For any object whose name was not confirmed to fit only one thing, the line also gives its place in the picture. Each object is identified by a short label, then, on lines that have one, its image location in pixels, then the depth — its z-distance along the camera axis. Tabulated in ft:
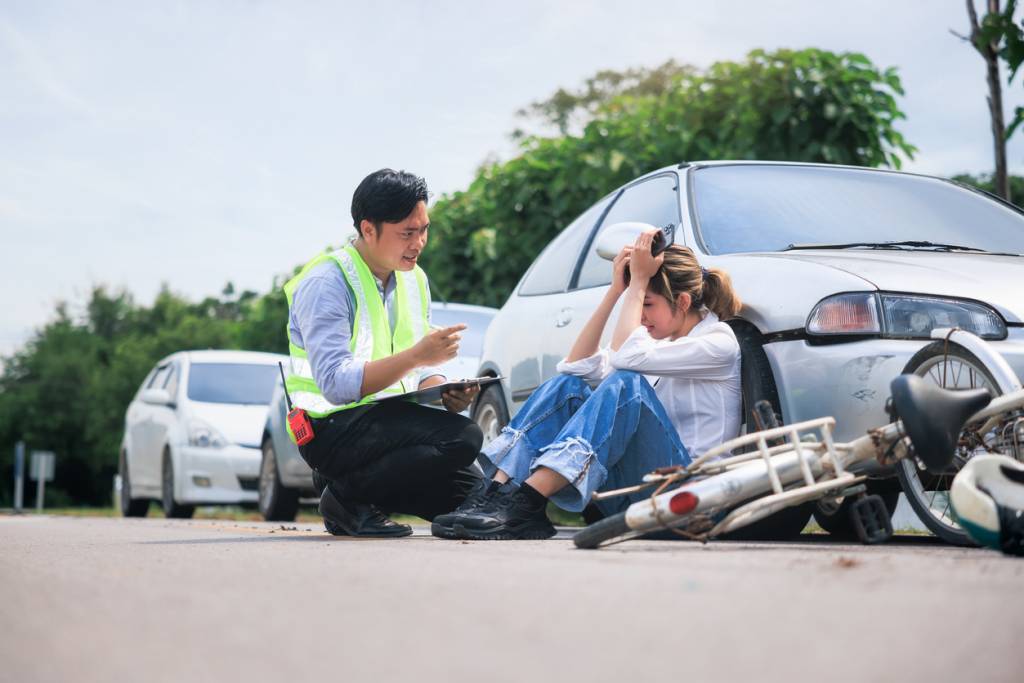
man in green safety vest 18.39
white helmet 12.32
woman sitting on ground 16.34
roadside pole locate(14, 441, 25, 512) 90.48
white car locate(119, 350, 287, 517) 41.09
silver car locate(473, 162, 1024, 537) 15.60
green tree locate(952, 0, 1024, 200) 21.93
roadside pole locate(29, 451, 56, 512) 99.04
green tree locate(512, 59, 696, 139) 129.90
